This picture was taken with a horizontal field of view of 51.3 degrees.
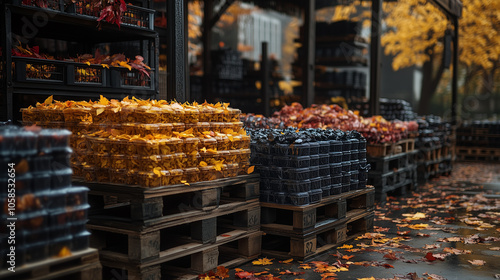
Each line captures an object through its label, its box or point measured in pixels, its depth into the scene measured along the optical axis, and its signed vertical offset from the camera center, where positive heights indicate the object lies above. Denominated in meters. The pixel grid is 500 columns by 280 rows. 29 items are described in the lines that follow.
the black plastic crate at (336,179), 6.20 -0.82
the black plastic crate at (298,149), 5.63 -0.42
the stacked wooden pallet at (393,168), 9.12 -1.09
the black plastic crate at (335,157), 6.17 -0.56
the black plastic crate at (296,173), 5.61 -0.68
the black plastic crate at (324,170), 5.98 -0.69
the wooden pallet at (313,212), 5.55 -1.19
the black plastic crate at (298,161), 5.62 -0.55
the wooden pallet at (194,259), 4.37 -1.39
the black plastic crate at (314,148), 5.80 -0.42
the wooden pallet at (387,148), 9.16 -0.69
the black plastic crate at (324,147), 5.96 -0.42
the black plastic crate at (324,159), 5.95 -0.56
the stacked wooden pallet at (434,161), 12.04 -1.23
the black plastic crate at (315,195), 5.73 -0.94
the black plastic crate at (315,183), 5.79 -0.81
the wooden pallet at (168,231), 4.32 -1.15
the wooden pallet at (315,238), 5.54 -1.49
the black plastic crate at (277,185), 5.70 -0.82
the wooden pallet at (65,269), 3.11 -1.00
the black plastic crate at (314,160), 5.80 -0.55
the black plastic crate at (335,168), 6.18 -0.69
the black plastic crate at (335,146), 6.18 -0.42
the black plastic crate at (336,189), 6.17 -0.94
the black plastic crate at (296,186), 5.60 -0.81
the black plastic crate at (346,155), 6.42 -0.56
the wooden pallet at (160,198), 4.36 -0.83
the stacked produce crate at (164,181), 4.42 -0.66
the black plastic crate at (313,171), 5.78 -0.68
